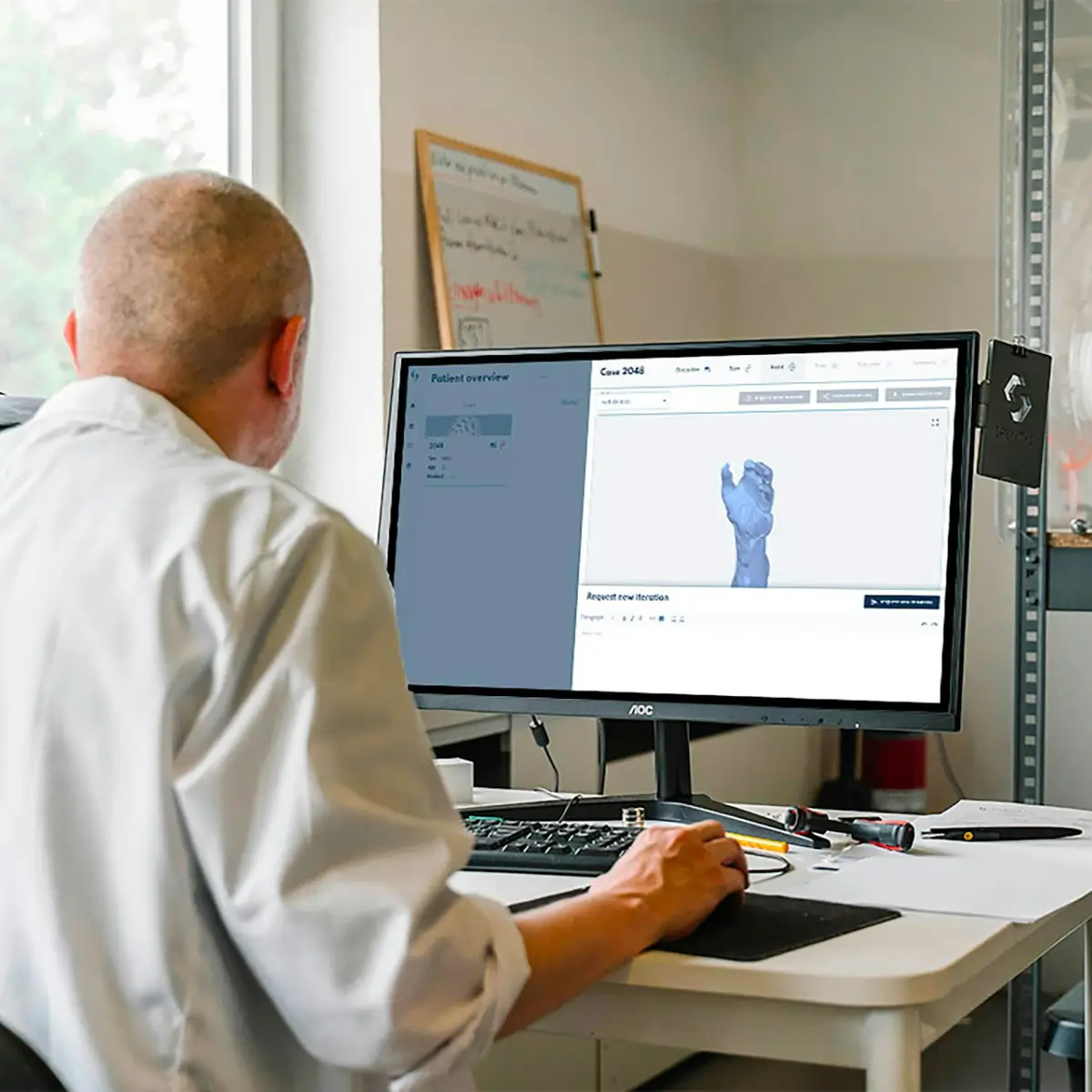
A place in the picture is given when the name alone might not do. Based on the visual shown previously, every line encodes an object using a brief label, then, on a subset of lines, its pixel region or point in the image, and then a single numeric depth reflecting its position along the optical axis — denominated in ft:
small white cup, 7.92
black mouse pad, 6.16
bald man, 5.45
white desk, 5.97
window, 9.90
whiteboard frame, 11.09
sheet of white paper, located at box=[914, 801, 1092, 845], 7.68
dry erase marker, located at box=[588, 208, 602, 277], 12.64
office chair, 5.12
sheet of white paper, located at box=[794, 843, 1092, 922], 6.55
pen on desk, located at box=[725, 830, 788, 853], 7.18
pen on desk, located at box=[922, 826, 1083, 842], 7.44
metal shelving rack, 9.32
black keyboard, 6.89
